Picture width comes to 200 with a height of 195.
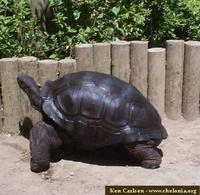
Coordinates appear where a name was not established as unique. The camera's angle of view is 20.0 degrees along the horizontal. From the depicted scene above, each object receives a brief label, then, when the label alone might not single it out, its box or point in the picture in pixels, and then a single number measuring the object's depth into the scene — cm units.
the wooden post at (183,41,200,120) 532
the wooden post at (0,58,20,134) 503
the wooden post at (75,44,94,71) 509
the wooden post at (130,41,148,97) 524
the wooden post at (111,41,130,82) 520
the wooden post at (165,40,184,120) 534
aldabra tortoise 443
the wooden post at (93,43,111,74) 516
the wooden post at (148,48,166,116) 530
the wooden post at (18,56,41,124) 501
